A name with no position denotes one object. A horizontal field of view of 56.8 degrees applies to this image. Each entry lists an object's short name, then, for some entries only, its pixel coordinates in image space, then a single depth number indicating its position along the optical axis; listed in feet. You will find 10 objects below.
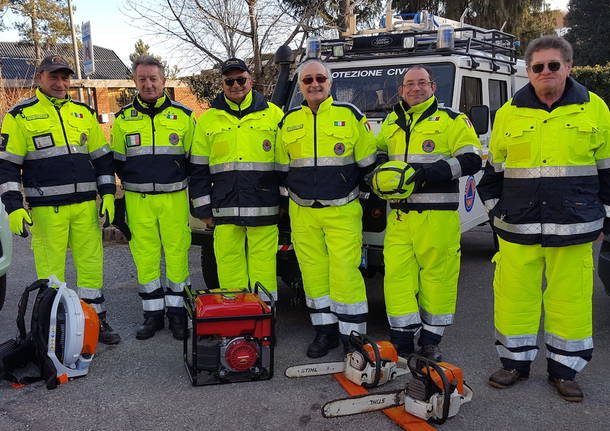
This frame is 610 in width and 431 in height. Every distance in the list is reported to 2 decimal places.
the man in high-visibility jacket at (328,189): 12.62
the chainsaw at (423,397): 9.93
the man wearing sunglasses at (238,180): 13.21
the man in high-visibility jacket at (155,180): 14.21
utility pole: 37.51
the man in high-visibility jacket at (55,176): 13.37
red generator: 11.59
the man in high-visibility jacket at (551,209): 10.48
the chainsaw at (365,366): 11.36
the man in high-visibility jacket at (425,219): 12.01
